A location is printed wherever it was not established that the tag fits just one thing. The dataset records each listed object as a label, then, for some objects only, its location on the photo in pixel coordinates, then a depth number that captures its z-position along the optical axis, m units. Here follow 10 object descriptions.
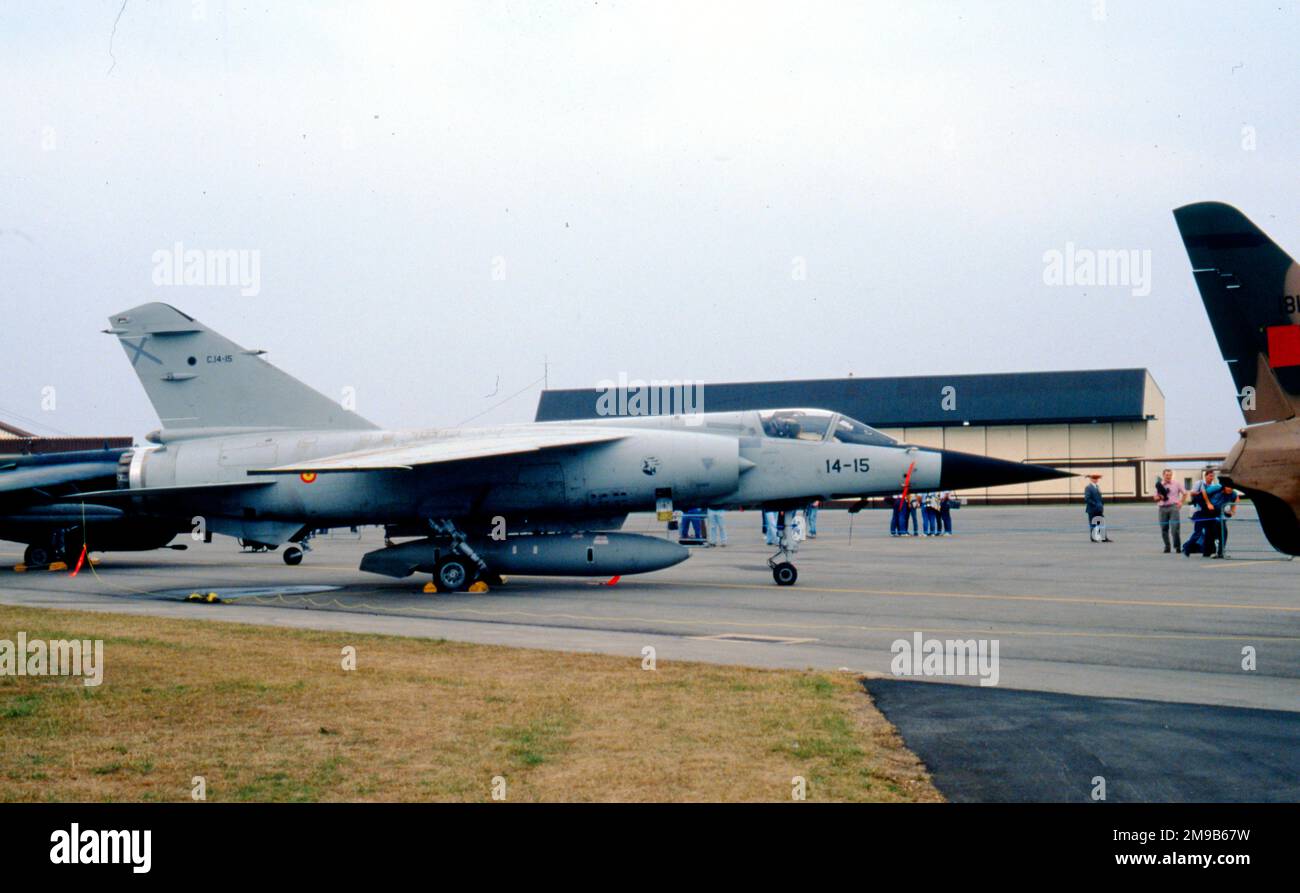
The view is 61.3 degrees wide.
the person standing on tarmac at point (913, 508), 38.20
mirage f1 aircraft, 18.34
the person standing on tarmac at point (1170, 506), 25.98
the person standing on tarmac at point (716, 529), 33.66
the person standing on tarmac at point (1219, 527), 24.27
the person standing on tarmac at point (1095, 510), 30.48
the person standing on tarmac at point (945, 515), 36.81
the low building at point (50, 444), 49.72
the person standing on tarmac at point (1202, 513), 24.84
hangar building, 60.88
